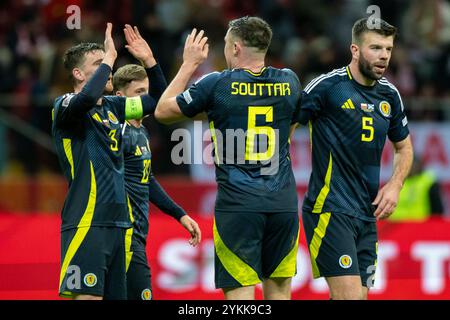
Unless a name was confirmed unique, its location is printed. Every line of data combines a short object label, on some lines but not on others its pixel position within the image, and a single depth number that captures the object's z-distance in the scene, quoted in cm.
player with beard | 1448
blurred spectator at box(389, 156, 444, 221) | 2369
